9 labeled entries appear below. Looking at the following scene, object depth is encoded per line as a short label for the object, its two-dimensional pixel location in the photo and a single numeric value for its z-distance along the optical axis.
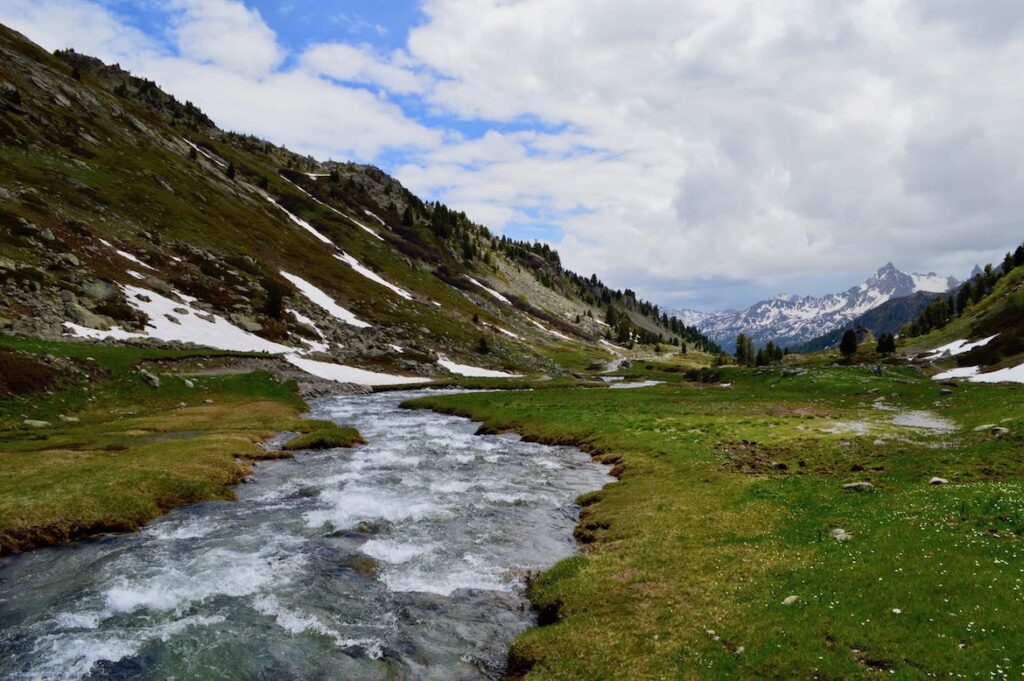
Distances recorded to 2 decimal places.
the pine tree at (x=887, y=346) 142.75
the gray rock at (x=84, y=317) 62.81
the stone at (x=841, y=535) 19.51
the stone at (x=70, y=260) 71.06
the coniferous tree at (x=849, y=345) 146.00
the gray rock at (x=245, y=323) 87.19
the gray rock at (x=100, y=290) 68.81
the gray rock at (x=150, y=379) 56.97
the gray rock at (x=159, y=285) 81.81
